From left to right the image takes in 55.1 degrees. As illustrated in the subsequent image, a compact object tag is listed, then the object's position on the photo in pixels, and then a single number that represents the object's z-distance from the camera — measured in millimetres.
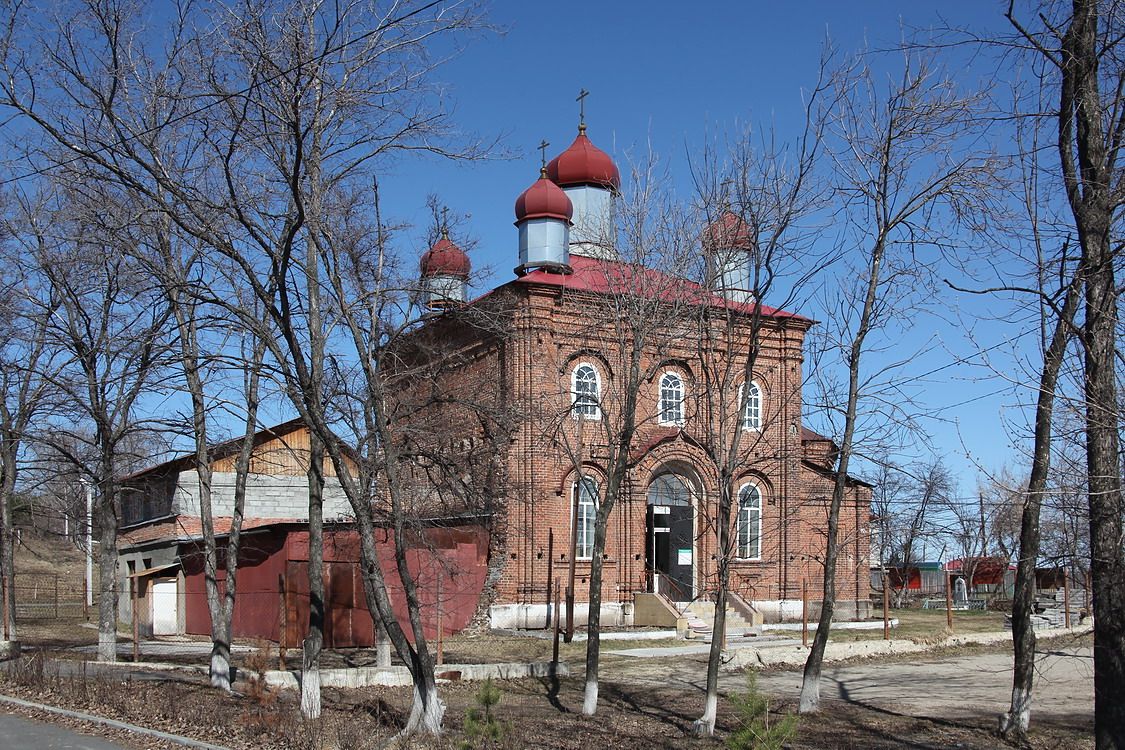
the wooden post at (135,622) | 21250
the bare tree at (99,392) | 18188
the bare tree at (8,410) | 20234
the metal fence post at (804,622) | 23152
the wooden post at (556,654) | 18531
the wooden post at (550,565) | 26141
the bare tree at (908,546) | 32281
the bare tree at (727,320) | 14086
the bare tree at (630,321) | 15250
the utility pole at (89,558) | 28206
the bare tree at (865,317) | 13953
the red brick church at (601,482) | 27219
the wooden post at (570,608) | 19719
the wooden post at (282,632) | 17828
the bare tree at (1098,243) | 8648
